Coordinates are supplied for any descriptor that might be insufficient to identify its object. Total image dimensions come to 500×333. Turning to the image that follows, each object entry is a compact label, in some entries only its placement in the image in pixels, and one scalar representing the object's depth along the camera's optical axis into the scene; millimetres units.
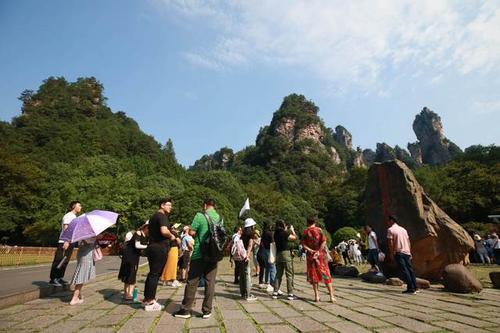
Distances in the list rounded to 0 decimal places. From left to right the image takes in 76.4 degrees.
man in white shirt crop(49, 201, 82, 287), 7176
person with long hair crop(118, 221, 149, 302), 6430
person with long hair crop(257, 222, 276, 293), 8180
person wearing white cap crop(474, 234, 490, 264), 16297
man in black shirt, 5367
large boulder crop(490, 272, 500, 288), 8461
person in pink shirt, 7578
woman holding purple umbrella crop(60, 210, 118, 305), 5711
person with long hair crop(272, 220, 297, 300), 6719
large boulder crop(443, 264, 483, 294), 7473
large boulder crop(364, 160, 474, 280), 9734
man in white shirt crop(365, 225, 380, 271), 10195
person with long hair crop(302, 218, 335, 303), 6379
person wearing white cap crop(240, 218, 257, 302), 6621
